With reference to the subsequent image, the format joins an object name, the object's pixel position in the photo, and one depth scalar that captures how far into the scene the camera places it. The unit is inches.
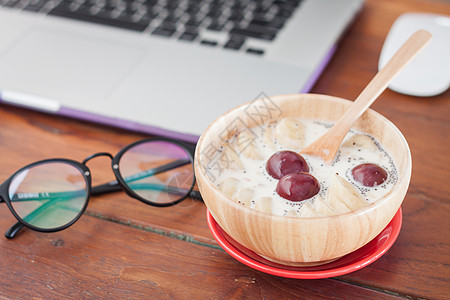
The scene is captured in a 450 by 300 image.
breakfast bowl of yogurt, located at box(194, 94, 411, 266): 16.3
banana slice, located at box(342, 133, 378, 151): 20.2
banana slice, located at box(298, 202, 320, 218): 17.0
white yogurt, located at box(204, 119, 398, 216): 18.4
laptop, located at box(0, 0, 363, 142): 27.7
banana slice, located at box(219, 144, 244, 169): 19.9
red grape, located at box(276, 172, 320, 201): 17.8
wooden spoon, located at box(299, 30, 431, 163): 20.1
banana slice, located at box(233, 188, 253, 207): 18.1
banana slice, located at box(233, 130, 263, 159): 20.5
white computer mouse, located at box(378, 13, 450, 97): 28.4
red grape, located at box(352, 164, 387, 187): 18.5
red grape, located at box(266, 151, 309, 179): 19.0
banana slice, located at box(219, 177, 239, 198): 18.4
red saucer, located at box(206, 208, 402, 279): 17.8
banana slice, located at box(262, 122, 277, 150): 21.1
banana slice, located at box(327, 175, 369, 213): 17.3
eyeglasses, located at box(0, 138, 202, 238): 22.4
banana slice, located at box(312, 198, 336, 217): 17.1
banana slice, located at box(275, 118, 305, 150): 20.9
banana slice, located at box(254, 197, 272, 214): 17.5
